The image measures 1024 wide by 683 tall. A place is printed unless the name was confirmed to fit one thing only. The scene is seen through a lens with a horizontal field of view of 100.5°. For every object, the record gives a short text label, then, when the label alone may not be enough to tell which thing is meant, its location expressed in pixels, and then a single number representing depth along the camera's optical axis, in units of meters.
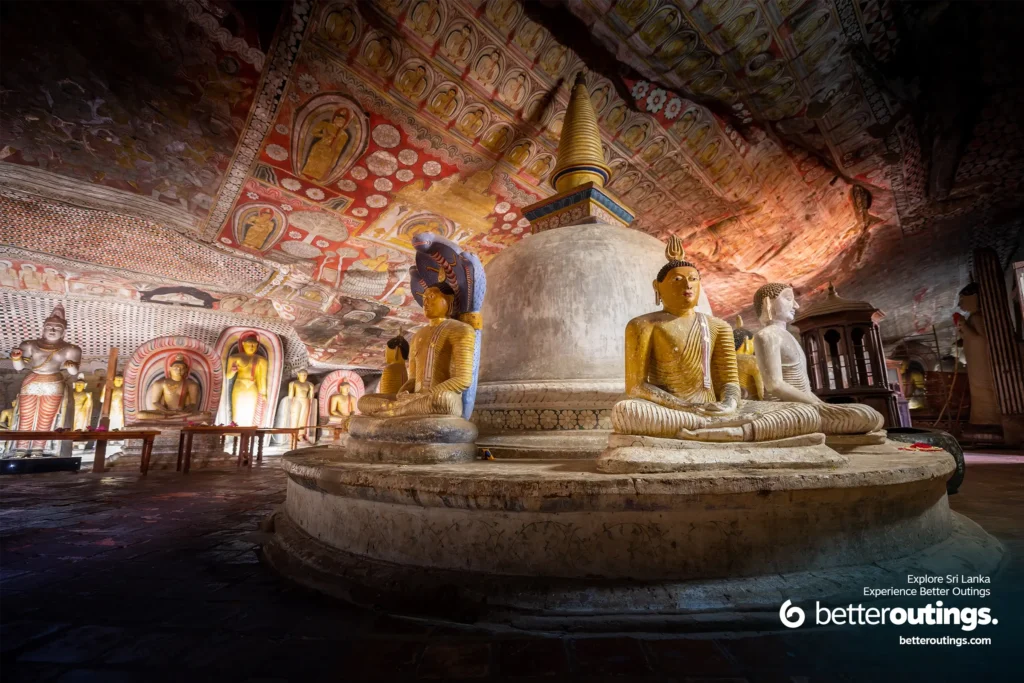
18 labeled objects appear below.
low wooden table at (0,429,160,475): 5.14
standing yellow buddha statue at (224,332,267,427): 9.38
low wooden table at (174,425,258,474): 6.41
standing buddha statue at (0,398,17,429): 8.77
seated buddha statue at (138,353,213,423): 8.15
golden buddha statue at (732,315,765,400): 3.03
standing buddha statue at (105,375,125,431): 9.30
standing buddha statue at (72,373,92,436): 9.01
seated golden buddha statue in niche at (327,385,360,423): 12.43
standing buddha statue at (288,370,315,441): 11.16
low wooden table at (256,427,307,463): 7.08
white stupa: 3.05
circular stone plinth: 1.49
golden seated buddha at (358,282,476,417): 2.57
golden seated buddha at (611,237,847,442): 2.15
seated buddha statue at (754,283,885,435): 2.68
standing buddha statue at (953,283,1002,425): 9.02
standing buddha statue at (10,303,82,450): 8.20
